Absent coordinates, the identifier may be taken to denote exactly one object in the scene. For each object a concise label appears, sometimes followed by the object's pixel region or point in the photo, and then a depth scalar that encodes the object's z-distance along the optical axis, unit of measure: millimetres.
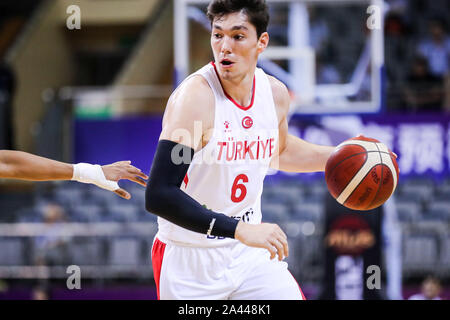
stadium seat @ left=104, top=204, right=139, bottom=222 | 21016
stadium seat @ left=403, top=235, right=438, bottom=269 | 17781
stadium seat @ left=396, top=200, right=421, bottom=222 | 20125
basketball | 7398
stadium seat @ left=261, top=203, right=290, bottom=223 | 19527
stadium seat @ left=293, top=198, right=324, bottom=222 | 19906
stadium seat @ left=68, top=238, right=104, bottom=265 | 18641
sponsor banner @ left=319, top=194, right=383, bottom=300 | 14000
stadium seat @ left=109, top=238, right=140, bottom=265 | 18687
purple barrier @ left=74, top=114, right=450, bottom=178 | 18375
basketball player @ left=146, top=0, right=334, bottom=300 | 6727
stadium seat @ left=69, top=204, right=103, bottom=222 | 21031
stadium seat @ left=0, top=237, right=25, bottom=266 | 18859
